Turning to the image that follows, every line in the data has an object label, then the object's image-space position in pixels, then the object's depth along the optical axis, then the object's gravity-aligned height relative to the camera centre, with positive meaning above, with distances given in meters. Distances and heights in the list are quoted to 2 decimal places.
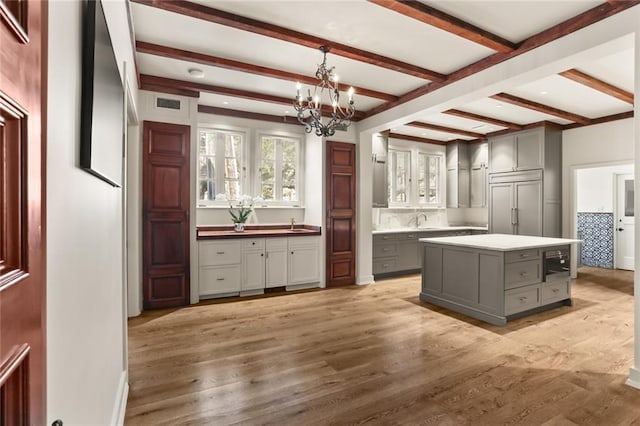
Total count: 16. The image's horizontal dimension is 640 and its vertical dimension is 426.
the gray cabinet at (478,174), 7.20 +0.78
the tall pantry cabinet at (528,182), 6.00 +0.52
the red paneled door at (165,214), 4.13 -0.04
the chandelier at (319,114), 3.21 +0.97
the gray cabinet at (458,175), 7.44 +0.78
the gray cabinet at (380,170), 6.16 +0.75
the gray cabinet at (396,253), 6.11 -0.78
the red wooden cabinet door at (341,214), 5.44 -0.05
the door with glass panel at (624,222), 6.73 -0.23
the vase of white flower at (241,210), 5.07 +0.01
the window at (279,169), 5.59 +0.71
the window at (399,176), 7.16 +0.73
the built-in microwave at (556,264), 4.11 -0.67
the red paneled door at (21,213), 0.49 +0.00
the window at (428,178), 7.52 +0.72
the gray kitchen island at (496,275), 3.72 -0.77
